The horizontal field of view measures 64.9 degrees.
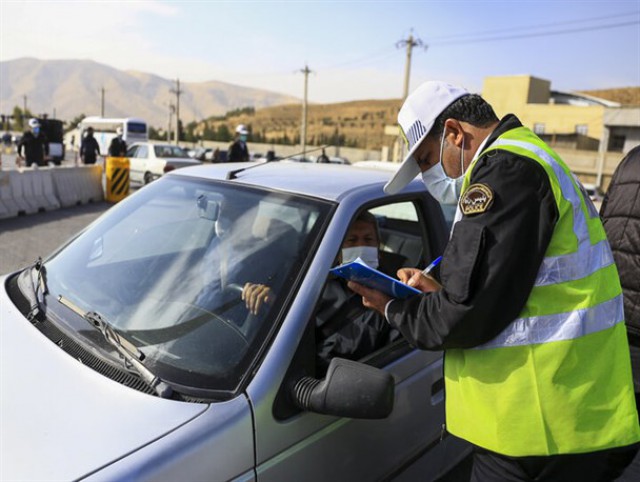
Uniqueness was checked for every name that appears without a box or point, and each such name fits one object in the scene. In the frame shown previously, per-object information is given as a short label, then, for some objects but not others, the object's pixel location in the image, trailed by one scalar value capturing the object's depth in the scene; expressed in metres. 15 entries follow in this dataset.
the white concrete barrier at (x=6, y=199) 9.67
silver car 1.32
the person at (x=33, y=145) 12.57
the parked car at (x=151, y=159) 16.16
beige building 33.81
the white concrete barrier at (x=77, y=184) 11.57
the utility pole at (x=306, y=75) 49.36
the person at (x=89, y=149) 15.30
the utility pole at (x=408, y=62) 34.72
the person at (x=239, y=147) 11.34
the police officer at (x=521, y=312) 1.25
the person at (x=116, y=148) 13.64
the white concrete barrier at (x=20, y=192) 10.03
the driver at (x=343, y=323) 1.79
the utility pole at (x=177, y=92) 55.62
